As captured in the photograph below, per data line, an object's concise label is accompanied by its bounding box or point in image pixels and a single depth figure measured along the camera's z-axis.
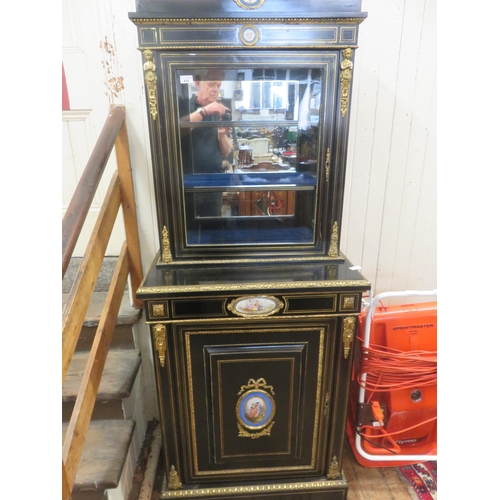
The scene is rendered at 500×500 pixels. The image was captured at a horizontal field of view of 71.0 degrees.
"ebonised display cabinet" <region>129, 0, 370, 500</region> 1.17
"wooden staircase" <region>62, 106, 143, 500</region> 1.09
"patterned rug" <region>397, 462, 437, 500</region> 1.59
